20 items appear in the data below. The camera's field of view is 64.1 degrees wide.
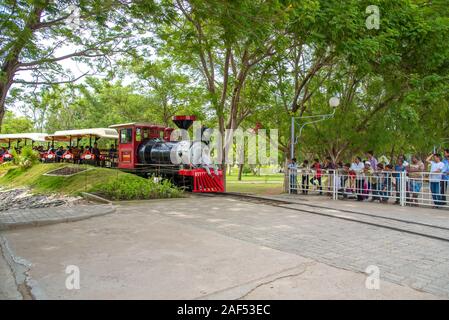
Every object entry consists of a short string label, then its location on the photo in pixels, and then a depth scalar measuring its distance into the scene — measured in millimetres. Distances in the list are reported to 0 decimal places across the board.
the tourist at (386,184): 11977
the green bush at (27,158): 22438
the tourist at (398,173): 11802
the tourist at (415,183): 11434
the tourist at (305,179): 14523
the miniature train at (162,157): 15195
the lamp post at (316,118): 13316
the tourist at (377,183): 12293
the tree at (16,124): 44453
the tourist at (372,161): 13623
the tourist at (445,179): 10915
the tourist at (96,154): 21703
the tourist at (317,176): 14123
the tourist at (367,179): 12595
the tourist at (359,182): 12870
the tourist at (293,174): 15167
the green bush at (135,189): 11922
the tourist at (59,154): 25188
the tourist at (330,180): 13670
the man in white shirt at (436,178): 11039
